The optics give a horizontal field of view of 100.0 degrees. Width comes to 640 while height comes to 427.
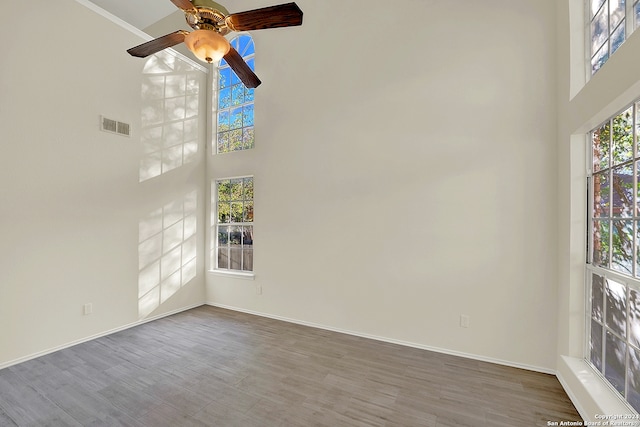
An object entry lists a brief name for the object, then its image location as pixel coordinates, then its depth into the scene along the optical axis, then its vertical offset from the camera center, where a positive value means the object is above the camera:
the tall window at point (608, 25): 1.63 +1.27
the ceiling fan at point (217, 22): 1.75 +1.32
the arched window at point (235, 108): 4.26 +1.72
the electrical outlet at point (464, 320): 2.74 -1.09
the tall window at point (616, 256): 1.62 -0.28
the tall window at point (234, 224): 4.19 -0.18
